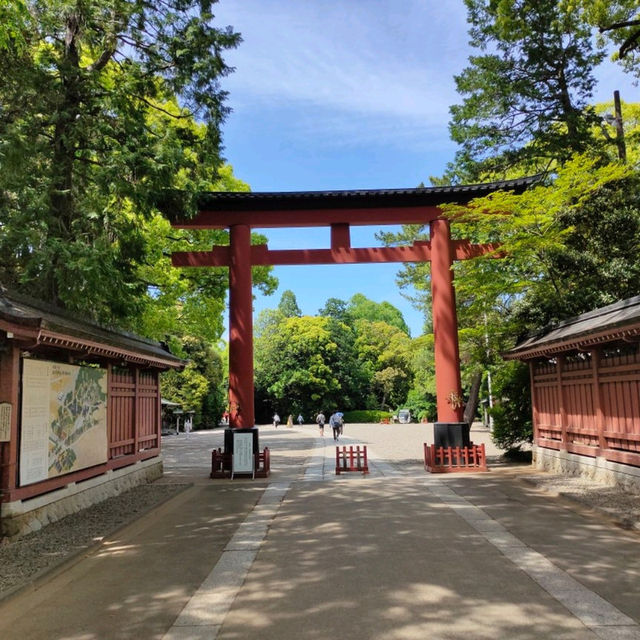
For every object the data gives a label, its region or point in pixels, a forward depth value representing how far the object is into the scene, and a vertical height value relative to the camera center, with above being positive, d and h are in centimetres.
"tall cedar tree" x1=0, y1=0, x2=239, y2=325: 1170 +590
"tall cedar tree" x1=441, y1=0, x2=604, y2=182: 1706 +995
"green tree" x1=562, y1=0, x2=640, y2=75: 1217 +932
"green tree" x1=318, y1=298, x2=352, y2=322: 6156 +901
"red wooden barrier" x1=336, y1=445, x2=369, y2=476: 1405 -198
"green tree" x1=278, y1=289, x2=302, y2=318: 6656 +1056
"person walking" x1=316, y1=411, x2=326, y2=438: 3397 -200
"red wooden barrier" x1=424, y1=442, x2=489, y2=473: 1381 -184
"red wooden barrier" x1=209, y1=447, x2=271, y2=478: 1389 -183
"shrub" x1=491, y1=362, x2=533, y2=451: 1572 -72
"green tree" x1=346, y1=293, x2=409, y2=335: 8250 +1175
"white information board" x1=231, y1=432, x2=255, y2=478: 1369 -154
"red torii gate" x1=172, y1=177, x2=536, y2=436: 1486 +405
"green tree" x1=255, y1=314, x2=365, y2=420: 5141 +190
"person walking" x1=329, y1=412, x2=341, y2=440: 2938 -185
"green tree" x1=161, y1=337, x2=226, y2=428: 4706 +93
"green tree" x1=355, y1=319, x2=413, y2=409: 5678 +262
